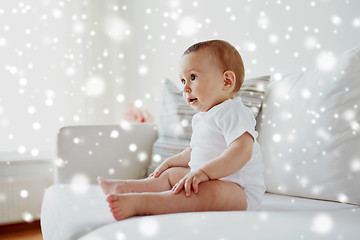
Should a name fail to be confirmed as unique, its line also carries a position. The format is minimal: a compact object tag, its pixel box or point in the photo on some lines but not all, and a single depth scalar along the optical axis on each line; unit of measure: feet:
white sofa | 2.12
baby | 2.79
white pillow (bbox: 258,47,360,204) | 3.20
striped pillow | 4.30
